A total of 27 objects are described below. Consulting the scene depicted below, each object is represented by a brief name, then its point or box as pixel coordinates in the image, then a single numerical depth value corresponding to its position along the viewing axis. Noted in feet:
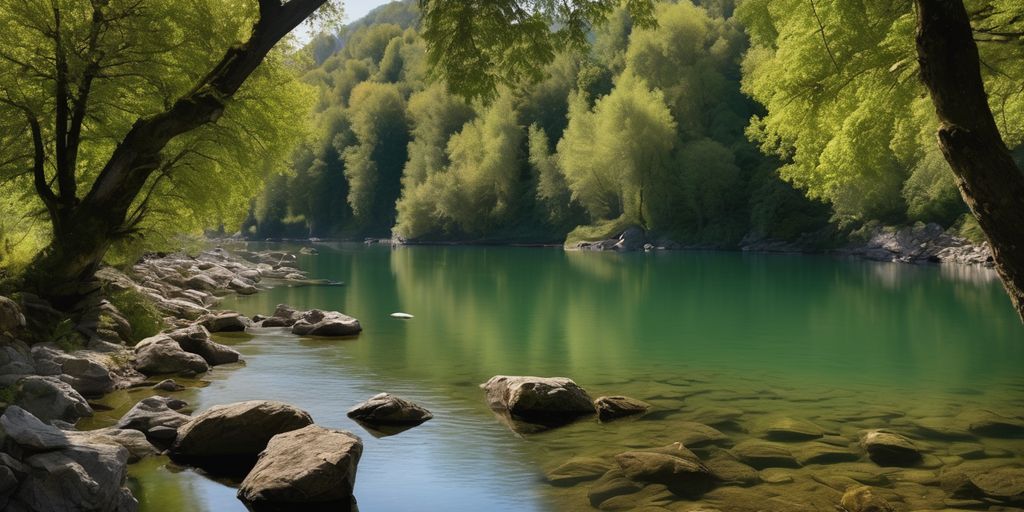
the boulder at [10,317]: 43.93
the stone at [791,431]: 37.93
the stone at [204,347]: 56.49
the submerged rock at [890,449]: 34.09
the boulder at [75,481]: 23.81
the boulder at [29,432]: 25.04
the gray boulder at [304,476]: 28.75
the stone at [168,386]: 46.96
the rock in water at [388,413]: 41.18
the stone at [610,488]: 29.96
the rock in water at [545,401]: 42.34
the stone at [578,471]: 31.96
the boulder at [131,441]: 32.65
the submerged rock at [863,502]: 28.07
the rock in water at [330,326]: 72.18
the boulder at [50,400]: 36.13
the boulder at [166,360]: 51.78
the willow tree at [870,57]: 21.86
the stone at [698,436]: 36.81
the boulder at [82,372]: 44.21
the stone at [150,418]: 36.50
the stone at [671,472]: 30.76
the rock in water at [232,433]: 34.09
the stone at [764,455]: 33.78
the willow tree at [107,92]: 48.26
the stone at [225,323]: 74.28
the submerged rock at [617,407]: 41.78
